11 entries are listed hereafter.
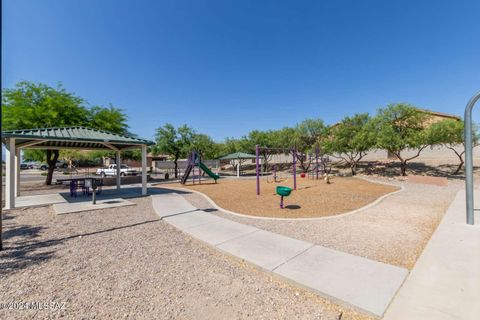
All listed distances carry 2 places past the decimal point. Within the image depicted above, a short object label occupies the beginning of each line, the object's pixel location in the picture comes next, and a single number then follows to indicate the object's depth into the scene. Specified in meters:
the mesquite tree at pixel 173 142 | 22.42
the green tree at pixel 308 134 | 26.91
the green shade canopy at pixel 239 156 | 24.76
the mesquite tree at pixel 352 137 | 20.08
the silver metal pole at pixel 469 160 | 5.76
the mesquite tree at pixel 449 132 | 16.56
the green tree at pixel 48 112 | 13.17
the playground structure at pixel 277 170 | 12.26
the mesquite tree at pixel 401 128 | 17.95
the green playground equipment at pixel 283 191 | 7.75
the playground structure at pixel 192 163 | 17.33
